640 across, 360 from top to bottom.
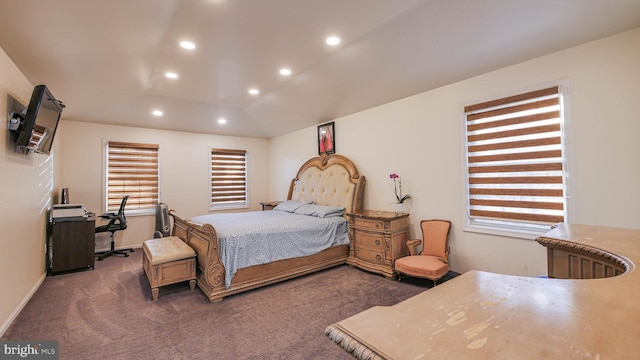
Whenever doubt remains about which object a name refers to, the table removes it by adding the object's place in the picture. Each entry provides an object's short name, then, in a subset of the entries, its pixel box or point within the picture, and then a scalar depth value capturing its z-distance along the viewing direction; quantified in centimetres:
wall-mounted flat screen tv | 258
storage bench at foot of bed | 304
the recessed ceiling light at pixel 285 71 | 363
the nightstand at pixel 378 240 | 363
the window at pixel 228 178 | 637
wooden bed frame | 305
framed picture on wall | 515
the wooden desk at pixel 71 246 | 387
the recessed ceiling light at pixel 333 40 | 284
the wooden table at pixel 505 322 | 65
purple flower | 392
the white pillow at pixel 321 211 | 433
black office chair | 469
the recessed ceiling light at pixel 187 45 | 289
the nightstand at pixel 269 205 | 587
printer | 389
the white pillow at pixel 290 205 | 493
